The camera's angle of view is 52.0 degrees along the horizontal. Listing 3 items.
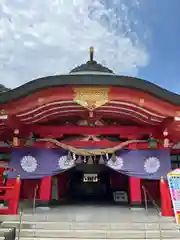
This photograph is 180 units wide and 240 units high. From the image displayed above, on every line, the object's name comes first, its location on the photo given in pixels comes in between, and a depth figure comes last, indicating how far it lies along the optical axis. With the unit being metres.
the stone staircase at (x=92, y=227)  3.60
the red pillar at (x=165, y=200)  4.35
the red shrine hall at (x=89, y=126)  4.36
